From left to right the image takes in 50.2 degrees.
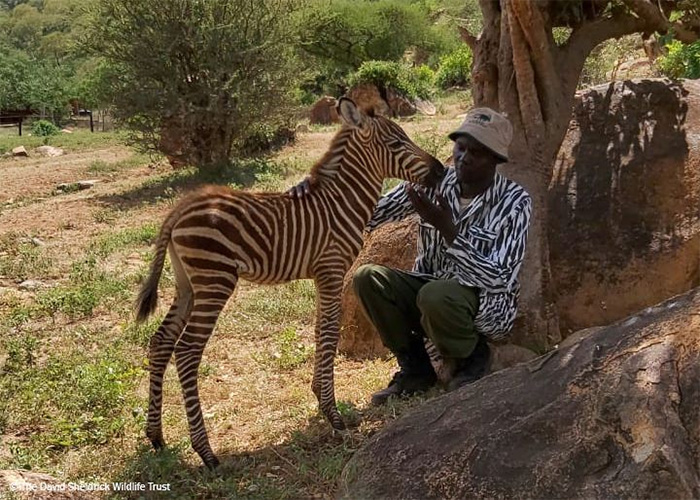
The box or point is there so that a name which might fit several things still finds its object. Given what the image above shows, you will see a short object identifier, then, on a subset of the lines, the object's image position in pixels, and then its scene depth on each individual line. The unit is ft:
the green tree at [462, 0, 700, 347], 15.66
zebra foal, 12.89
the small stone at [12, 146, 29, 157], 68.59
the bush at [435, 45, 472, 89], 87.35
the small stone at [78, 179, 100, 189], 48.60
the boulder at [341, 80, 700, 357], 16.52
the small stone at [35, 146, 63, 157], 69.05
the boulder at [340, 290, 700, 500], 7.06
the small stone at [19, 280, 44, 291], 25.09
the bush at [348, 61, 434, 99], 73.61
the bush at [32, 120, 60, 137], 91.74
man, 12.54
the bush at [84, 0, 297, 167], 46.03
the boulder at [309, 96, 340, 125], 74.49
